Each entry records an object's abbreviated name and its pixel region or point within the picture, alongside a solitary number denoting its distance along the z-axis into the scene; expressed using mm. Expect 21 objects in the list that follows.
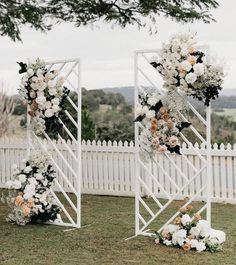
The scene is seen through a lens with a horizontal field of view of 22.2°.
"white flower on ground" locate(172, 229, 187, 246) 6895
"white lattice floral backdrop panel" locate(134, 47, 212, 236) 6820
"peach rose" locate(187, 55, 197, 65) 6727
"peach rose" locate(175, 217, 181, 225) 7096
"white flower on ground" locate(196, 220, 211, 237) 6891
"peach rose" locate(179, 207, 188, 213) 7120
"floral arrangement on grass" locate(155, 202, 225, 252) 6812
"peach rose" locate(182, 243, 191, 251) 6805
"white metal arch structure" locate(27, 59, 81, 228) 7984
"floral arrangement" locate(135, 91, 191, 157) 7016
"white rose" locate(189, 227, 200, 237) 6891
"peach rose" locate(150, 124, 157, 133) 7050
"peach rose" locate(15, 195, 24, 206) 8281
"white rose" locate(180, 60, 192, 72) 6672
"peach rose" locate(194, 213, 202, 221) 6969
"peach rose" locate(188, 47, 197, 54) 6809
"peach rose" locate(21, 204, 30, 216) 8211
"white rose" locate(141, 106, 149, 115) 7071
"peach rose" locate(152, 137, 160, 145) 7022
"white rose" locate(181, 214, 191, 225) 7039
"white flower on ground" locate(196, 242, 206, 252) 6752
